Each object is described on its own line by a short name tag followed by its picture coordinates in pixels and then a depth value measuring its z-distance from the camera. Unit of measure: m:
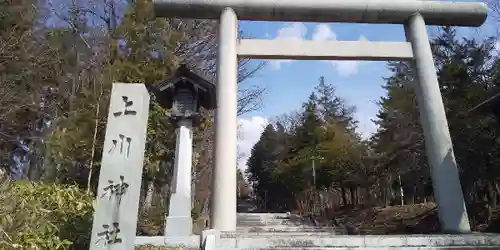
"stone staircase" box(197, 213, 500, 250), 5.69
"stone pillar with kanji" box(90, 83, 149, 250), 4.23
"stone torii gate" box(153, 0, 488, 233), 7.54
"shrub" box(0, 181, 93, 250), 4.08
